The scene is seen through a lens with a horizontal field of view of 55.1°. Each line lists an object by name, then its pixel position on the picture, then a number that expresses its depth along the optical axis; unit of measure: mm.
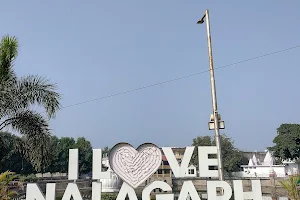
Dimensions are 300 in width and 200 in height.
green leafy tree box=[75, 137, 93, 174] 59062
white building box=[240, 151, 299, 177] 52125
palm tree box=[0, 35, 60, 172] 8820
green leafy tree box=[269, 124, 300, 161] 44406
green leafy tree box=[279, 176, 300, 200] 11027
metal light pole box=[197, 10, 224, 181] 8516
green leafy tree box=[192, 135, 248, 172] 50469
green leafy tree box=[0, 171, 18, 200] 8887
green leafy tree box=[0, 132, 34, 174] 47600
